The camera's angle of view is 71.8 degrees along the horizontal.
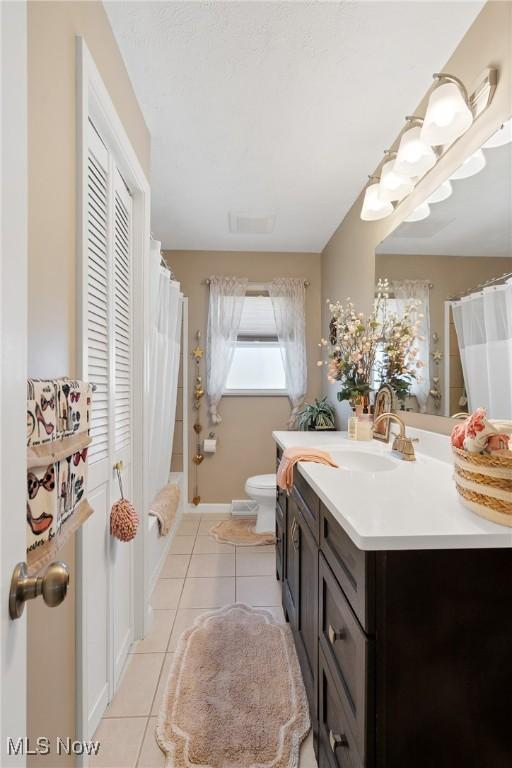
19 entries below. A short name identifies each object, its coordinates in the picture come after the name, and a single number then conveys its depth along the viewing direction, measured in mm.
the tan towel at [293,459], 1403
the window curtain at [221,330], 3322
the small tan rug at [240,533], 2789
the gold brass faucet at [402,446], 1498
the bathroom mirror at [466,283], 1169
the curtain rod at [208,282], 3379
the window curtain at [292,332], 3379
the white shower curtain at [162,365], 2199
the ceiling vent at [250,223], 2734
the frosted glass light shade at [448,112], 1239
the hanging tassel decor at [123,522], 1337
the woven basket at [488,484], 749
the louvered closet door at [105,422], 1184
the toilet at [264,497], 2721
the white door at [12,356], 423
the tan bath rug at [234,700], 1180
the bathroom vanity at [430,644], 701
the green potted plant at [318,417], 2888
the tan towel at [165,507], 2271
